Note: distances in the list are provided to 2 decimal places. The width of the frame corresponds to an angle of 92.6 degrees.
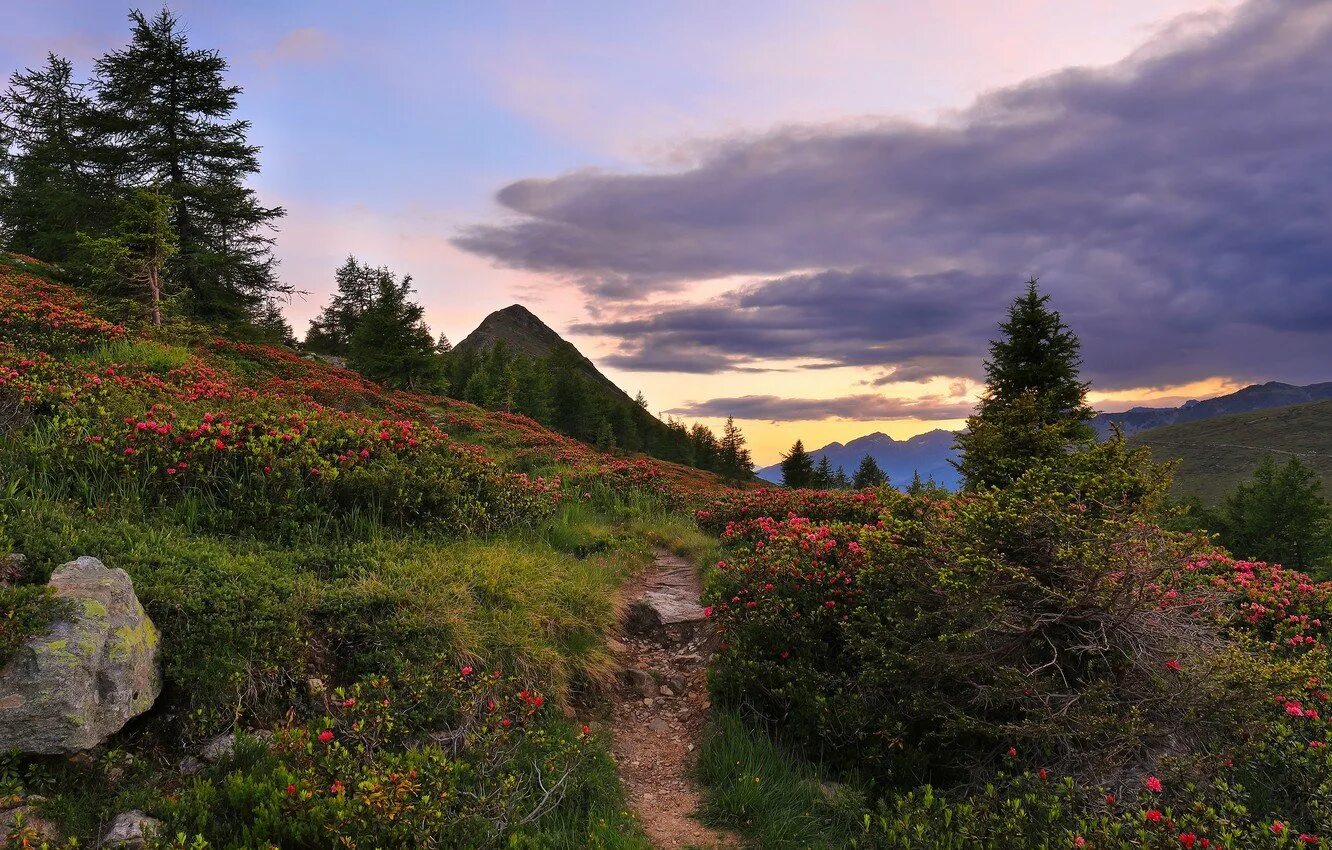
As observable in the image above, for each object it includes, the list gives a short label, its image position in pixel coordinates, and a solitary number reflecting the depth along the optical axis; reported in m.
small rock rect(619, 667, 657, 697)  6.66
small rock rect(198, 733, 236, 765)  4.09
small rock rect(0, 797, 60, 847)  3.10
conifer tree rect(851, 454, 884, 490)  64.72
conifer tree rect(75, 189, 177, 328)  16.06
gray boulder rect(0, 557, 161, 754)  3.61
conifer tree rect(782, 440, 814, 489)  64.91
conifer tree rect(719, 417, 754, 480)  83.36
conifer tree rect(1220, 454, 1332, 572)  32.75
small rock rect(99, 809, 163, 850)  3.28
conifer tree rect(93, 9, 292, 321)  24.27
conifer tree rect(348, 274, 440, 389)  32.75
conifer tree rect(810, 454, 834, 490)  68.37
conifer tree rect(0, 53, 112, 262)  25.45
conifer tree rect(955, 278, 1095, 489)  20.27
